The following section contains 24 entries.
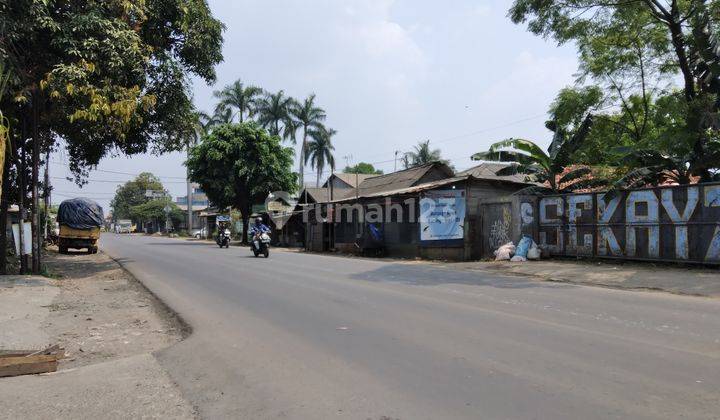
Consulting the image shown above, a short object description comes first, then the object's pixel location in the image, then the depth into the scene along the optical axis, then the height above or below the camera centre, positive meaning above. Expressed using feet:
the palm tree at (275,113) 177.58 +37.93
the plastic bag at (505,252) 59.74 -3.86
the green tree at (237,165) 128.88 +14.88
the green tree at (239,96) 170.30 +42.04
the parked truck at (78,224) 87.56 +0.43
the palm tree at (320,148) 186.09 +27.07
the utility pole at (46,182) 74.53 +8.07
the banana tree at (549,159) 62.03 +7.36
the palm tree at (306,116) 181.88 +37.82
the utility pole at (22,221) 45.83 +0.59
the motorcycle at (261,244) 74.08 -2.97
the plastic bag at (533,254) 57.98 -4.01
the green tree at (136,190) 327.67 +22.73
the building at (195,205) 288.30 +14.16
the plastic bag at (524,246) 58.49 -3.15
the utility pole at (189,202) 195.91 +8.78
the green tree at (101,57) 38.70 +14.30
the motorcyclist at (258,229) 75.31 -0.85
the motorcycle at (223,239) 115.96 -3.40
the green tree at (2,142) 16.96 +2.88
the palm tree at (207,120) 174.50 +35.51
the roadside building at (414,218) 68.54 +0.51
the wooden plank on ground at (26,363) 17.79 -4.75
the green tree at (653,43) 48.34 +19.59
